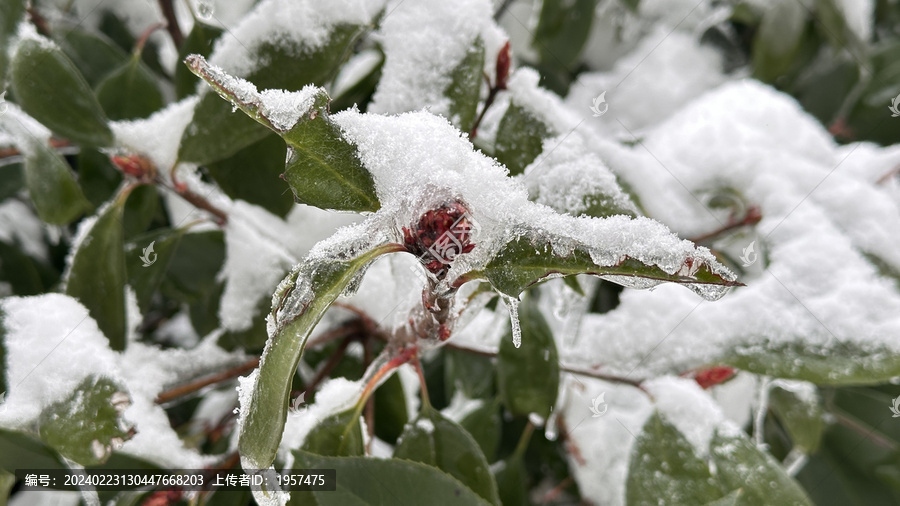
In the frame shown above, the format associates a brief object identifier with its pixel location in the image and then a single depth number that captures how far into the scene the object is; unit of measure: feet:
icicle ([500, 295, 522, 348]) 1.10
